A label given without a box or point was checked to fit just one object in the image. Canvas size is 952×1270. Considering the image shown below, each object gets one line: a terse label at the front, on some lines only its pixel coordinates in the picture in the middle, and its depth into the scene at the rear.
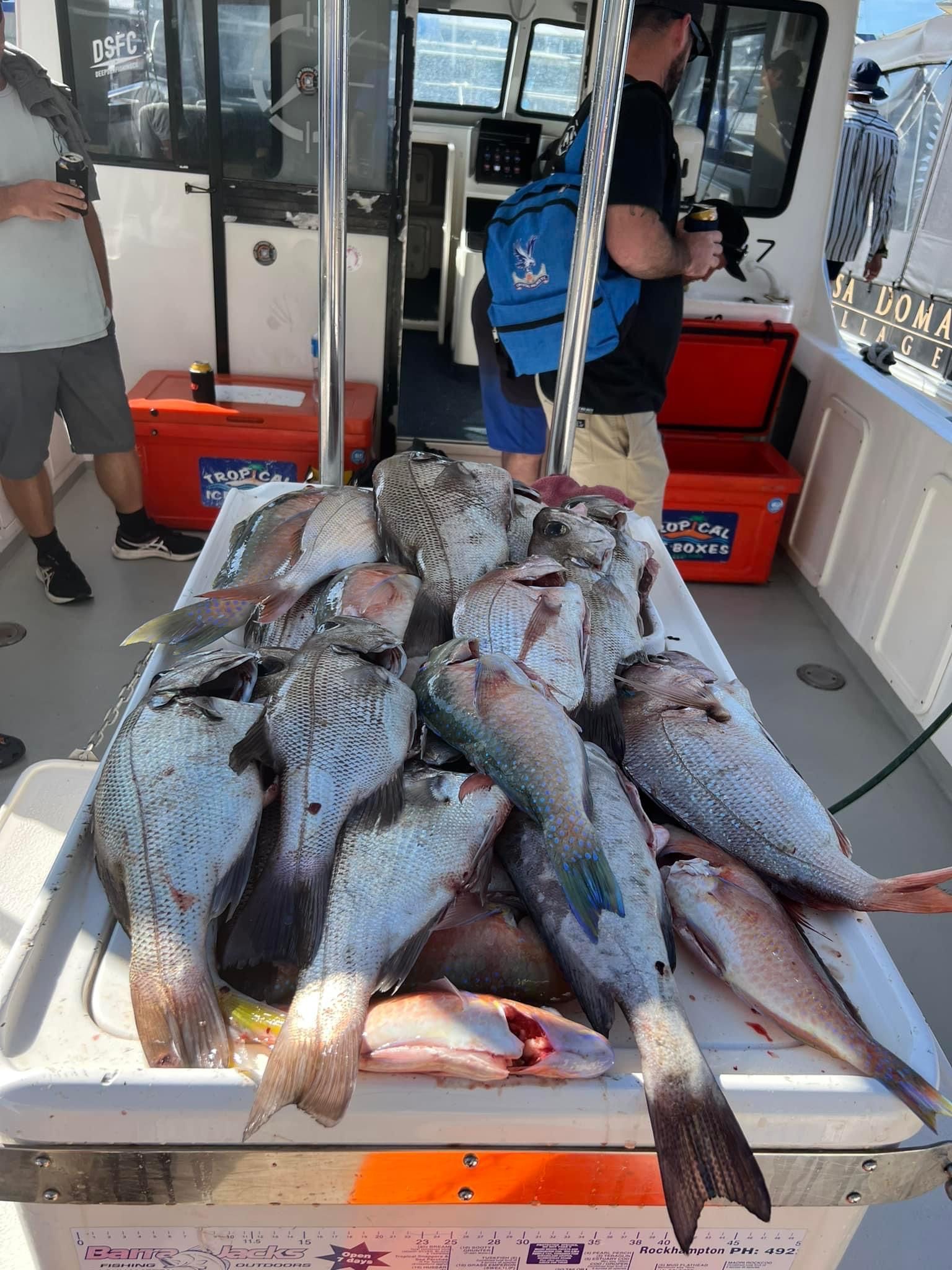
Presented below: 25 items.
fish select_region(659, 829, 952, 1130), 0.95
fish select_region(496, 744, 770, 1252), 0.83
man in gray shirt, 2.97
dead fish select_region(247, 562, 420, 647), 1.46
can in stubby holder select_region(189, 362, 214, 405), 3.95
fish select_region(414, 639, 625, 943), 1.01
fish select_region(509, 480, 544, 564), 1.74
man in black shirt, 2.48
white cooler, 0.88
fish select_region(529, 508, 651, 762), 1.39
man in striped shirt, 5.63
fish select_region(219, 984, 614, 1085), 0.88
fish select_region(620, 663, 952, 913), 1.16
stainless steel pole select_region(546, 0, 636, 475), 1.83
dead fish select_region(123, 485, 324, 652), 1.42
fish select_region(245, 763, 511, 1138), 0.83
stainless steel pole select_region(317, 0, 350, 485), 1.80
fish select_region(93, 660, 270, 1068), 0.91
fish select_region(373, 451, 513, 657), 1.54
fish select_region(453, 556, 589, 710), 1.34
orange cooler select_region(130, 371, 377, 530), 3.91
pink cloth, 2.12
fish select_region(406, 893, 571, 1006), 1.01
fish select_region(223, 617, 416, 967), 0.99
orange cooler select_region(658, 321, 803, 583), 3.96
